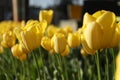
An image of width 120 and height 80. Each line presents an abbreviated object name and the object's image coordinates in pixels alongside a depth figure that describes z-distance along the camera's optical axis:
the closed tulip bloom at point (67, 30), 1.30
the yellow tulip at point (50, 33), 1.18
